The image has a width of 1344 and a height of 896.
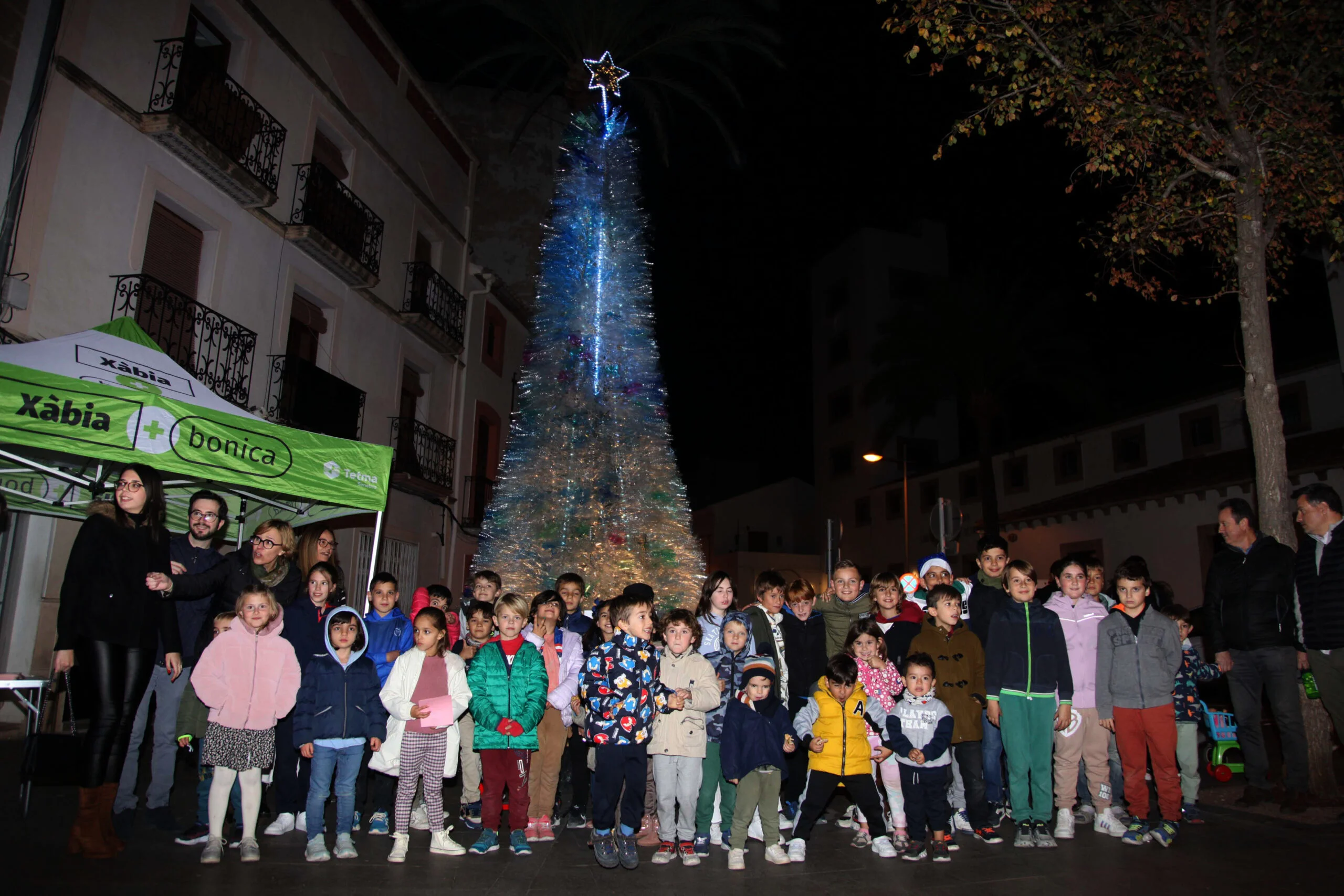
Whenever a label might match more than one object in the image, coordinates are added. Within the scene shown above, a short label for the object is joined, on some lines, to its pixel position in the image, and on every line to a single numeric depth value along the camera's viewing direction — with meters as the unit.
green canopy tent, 5.77
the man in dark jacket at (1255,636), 6.72
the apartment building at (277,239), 9.46
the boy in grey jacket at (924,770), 5.59
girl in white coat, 5.50
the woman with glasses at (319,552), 6.44
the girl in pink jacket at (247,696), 5.14
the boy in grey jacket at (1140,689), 5.91
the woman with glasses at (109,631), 4.88
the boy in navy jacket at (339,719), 5.39
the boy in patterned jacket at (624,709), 5.50
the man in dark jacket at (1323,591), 6.35
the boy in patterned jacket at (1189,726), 6.71
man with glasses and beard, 5.49
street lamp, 24.38
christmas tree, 9.21
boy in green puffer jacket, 5.66
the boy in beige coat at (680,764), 5.55
